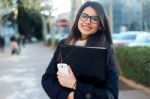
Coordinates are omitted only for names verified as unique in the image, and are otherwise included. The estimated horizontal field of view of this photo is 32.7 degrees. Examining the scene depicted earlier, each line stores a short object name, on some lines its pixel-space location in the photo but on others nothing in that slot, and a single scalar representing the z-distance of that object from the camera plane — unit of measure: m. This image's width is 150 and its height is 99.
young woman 1.67
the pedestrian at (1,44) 21.76
